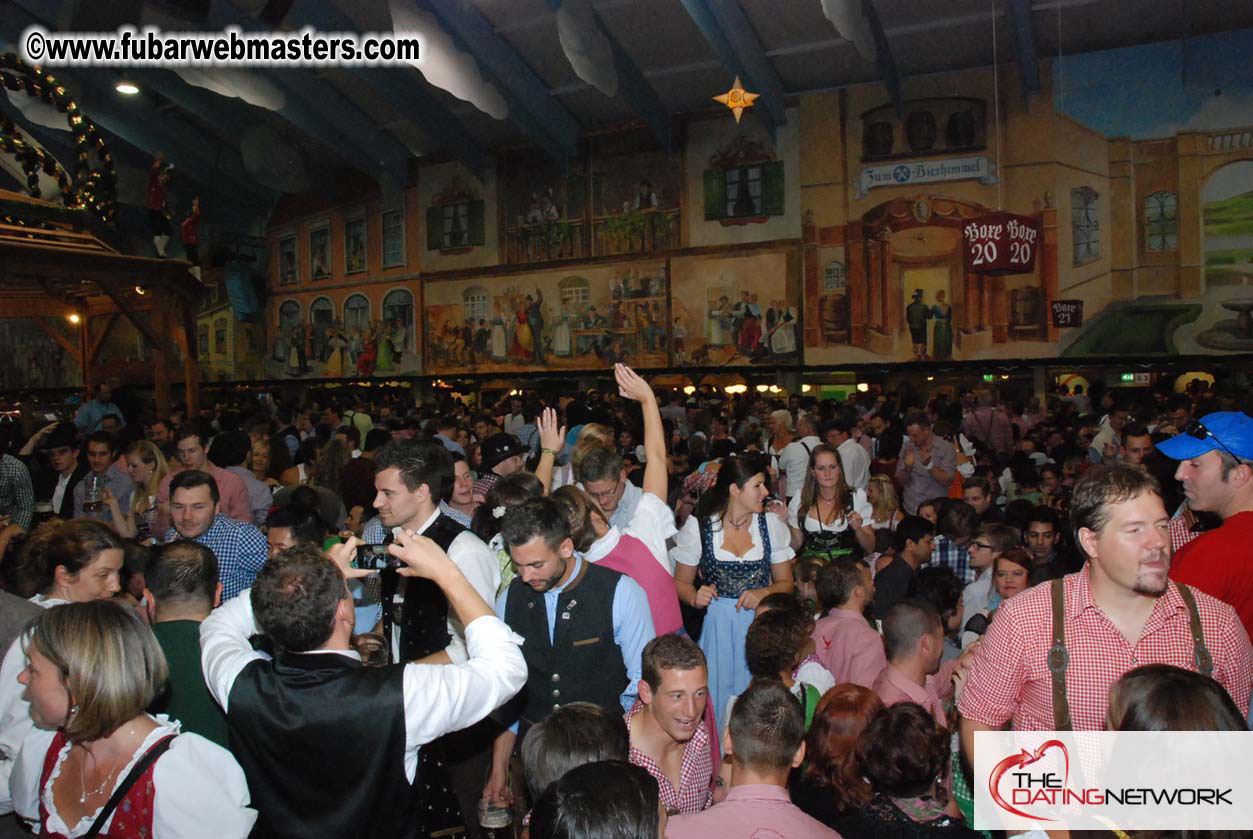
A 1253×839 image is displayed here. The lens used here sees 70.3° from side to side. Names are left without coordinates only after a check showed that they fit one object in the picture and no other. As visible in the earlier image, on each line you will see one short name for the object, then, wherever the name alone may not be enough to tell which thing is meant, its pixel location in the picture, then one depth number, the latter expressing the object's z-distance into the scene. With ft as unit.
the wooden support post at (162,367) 42.04
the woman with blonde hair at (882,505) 19.27
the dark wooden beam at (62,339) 59.65
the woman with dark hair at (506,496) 12.92
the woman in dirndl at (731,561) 13.87
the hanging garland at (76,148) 26.04
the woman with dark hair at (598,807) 5.55
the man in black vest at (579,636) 10.22
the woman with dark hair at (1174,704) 5.75
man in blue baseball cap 9.09
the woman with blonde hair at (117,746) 6.62
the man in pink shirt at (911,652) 10.37
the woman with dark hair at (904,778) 7.72
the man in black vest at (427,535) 10.52
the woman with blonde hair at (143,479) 19.43
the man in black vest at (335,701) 6.81
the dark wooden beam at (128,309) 38.52
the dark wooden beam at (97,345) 60.16
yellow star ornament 38.91
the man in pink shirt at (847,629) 11.81
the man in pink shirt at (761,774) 7.25
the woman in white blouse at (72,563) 10.55
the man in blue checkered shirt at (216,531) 13.83
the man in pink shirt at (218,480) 18.38
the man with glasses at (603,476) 14.87
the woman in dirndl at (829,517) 17.54
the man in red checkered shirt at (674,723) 9.03
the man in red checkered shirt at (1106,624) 7.32
